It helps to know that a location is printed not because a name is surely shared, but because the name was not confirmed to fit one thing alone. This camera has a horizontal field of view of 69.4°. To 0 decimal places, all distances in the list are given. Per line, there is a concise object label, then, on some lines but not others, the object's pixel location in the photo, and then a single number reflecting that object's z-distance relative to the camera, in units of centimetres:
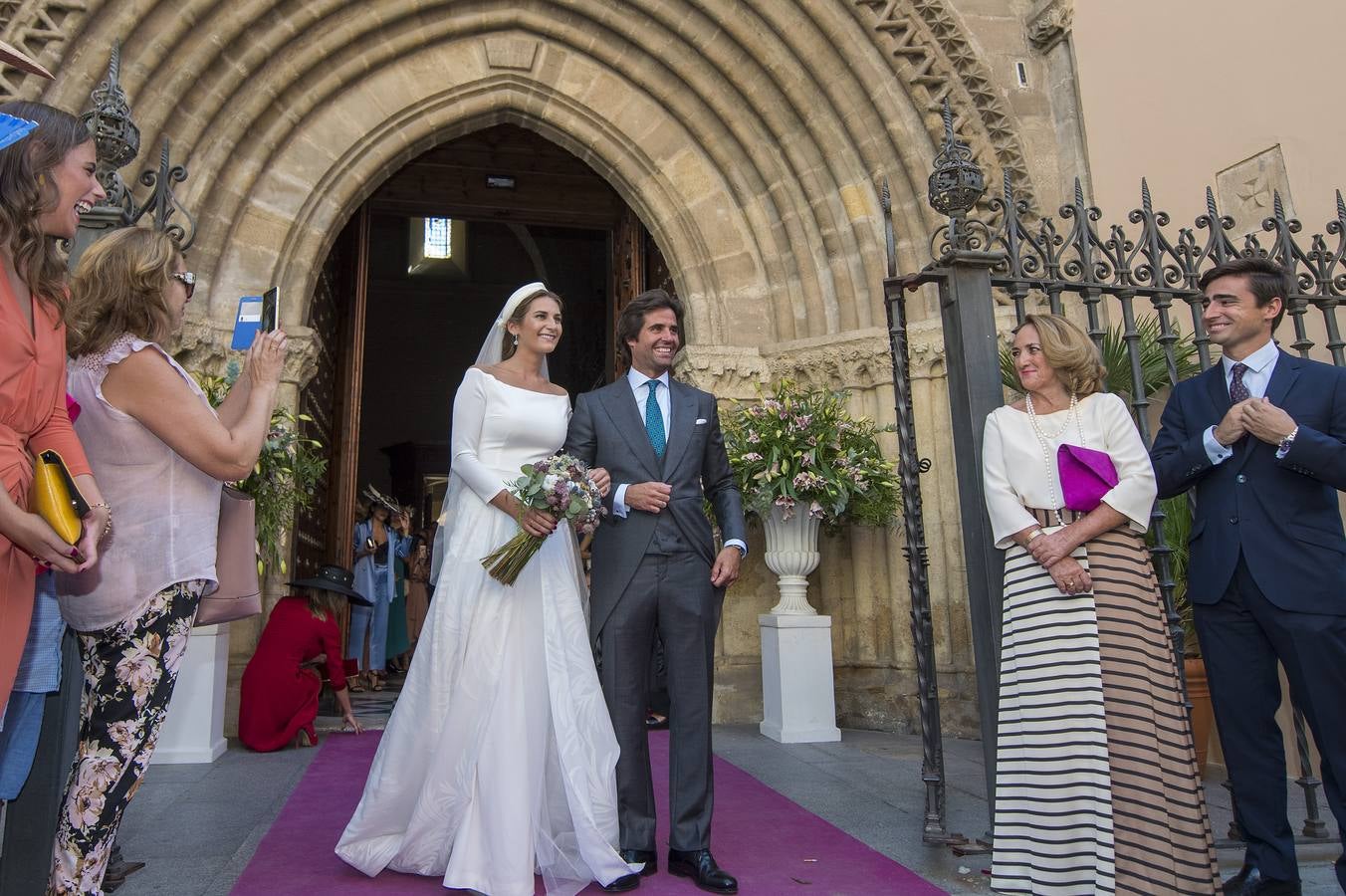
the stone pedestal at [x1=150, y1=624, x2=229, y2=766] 513
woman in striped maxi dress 266
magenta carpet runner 297
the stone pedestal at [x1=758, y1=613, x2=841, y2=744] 599
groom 309
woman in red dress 554
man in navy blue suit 292
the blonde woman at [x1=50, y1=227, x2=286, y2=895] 212
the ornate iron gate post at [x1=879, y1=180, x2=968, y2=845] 343
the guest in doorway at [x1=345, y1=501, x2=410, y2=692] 902
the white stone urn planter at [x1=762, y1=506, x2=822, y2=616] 631
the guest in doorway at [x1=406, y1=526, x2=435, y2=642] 1147
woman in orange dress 179
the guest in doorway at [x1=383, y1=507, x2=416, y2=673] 1034
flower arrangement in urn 608
